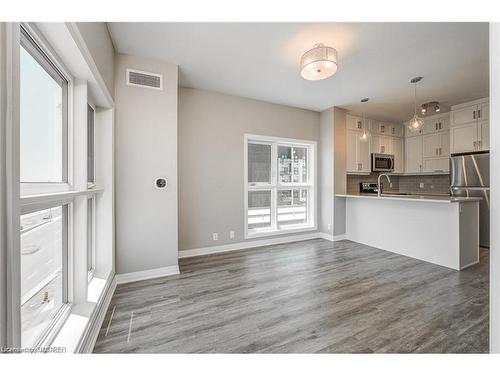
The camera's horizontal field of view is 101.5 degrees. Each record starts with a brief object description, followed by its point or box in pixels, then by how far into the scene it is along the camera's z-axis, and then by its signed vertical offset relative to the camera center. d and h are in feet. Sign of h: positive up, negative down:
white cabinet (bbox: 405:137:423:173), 16.39 +2.63
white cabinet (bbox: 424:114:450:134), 14.84 +4.73
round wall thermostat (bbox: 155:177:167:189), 8.39 +0.15
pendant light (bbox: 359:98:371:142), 12.00 +3.13
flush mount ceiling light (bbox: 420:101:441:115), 10.40 +4.11
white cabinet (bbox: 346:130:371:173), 14.65 +2.43
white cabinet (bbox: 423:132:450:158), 14.75 +3.14
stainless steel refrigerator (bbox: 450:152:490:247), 11.92 +0.39
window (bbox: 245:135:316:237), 12.91 +0.11
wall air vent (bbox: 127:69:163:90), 8.01 +4.30
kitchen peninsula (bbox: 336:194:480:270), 9.14 -2.07
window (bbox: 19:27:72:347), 3.42 -0.13
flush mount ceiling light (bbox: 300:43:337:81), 6.72 +4.17
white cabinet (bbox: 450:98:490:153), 12.34 +3.82
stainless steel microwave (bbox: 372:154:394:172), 15.70 +1.89
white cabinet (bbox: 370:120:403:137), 16.10 +4.75
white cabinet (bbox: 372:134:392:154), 15.99 +3.41
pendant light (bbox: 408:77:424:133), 9.56 +2.98
